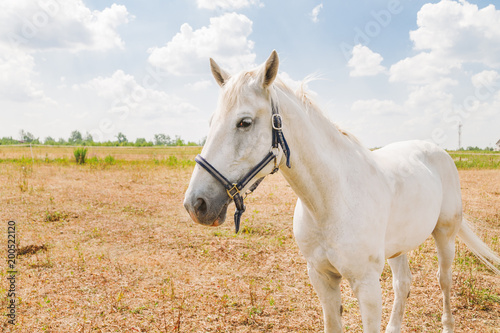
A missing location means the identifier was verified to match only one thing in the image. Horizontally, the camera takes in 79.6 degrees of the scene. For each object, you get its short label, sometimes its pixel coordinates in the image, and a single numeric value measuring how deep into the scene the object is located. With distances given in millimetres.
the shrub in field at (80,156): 17328
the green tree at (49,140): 58406
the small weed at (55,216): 7371
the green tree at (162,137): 70675
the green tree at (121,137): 63394
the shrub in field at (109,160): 17534
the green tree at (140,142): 55538
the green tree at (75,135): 71850
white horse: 1610
